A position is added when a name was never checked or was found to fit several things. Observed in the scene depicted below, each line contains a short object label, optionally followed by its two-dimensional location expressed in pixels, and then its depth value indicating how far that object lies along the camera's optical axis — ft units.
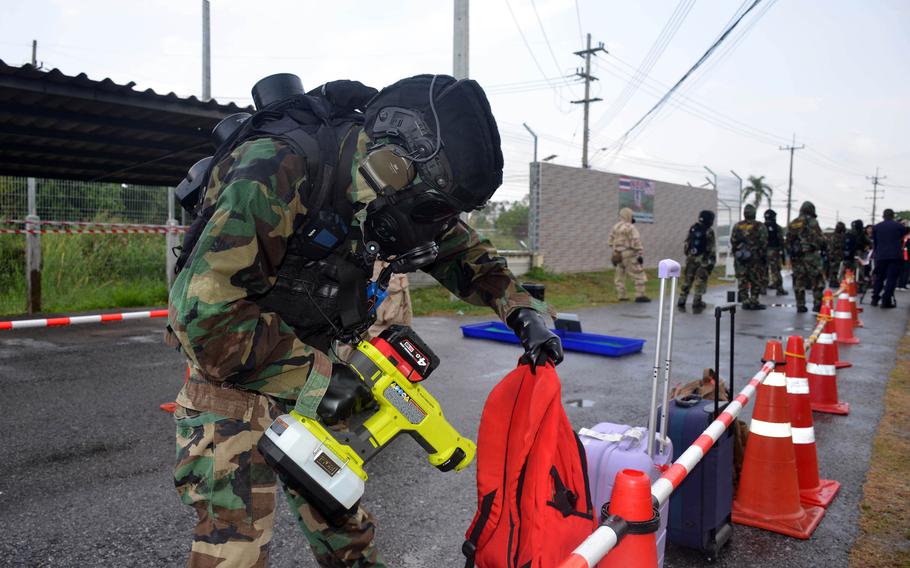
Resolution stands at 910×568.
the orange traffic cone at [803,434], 11.55
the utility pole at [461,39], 36.50
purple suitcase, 7.79
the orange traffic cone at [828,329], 19.24
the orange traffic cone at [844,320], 28.84
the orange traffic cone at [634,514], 5.16
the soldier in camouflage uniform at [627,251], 44.91
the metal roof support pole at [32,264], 32.30
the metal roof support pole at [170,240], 37.70
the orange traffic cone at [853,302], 33.31
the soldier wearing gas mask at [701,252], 38.86
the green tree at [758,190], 210.83
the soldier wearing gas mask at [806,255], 39.17
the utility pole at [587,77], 112.80
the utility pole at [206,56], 50.03
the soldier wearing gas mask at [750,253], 39.58
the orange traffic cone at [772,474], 10.31
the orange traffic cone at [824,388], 17.29
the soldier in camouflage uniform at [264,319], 4.97
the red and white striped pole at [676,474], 4.68
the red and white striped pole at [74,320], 20.45
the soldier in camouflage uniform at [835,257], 57.67
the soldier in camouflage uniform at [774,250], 45.82
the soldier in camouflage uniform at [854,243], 53.83
